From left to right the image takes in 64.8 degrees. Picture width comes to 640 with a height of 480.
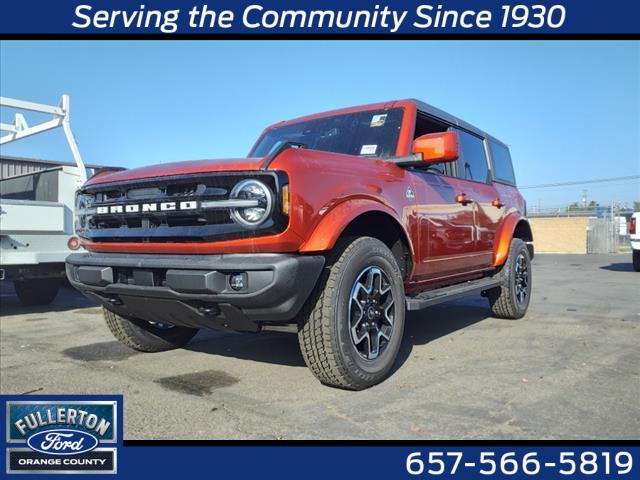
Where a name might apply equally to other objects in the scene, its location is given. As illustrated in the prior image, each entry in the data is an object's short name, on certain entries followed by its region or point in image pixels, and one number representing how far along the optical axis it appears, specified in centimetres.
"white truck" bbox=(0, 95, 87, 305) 571
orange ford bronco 274
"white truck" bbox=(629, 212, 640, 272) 1254
